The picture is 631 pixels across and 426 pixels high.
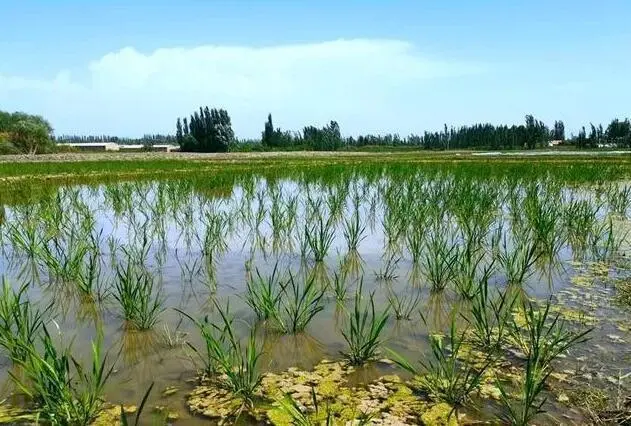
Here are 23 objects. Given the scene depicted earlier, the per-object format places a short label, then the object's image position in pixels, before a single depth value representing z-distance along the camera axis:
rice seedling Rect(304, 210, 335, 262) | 5.07
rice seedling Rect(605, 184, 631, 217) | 8.30
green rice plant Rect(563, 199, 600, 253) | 5.86
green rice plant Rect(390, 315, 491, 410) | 2.42
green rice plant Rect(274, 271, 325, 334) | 3.30
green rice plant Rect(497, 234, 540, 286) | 4.31
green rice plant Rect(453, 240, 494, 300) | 3.79
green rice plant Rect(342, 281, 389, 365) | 2.78
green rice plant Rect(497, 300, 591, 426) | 2.15
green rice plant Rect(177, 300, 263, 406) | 2.41
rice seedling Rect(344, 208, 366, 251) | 5.74
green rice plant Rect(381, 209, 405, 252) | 5.97
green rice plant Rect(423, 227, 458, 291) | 4.05
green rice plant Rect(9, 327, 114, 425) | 2.13
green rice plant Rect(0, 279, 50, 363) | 2.53
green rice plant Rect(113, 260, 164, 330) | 3.31
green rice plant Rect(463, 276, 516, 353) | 2.96
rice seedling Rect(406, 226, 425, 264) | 5.06
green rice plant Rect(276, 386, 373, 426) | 2.08
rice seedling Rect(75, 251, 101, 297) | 3.86
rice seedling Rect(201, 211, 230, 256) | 5.37
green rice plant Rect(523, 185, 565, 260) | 5.20
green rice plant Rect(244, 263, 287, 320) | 3.22
